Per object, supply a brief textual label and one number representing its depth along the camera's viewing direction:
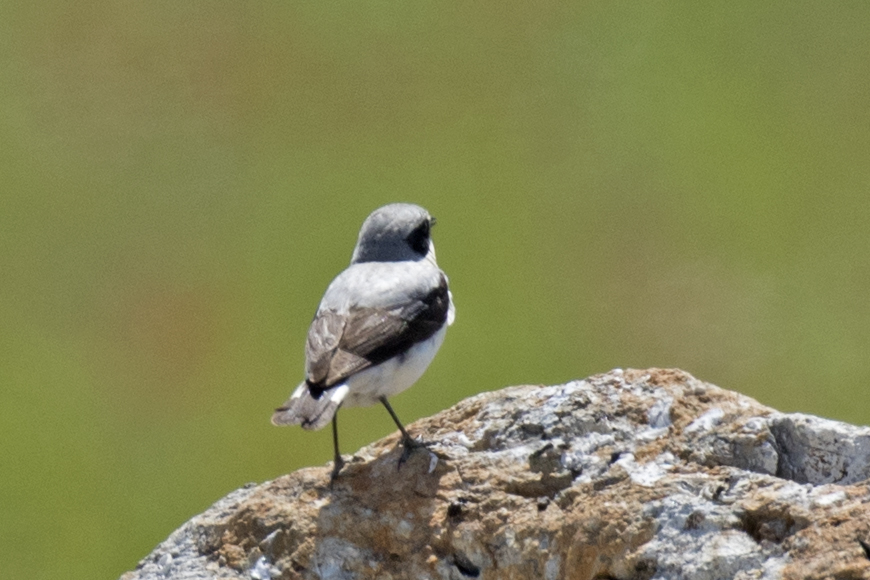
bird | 11.52
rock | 8.29
